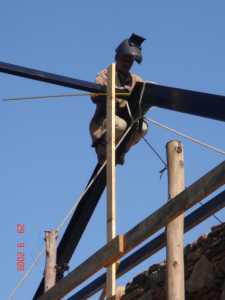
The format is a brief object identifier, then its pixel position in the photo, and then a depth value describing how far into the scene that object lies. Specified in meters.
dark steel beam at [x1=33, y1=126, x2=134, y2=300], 11.80
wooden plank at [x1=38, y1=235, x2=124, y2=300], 8.21
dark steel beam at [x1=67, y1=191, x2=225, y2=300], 10.72
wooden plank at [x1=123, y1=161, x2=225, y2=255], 7.05
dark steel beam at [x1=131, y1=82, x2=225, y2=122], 9.52
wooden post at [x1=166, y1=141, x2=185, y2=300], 8.28
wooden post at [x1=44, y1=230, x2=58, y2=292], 11.07
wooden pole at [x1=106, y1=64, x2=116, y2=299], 9.45
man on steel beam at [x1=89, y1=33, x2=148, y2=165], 11.62
